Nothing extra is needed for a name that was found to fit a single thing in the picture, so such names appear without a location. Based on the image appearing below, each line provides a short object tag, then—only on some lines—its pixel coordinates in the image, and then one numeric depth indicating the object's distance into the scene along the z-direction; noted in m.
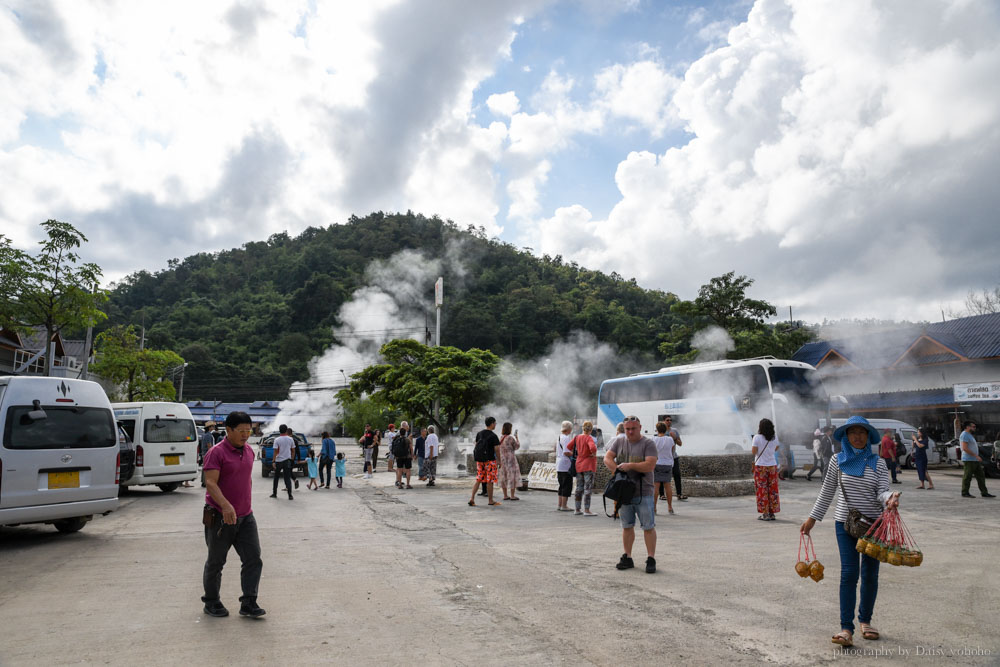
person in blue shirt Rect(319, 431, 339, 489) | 17.86
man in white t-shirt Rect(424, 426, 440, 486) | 17.92
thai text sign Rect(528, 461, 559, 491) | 16.11
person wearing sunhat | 4.32
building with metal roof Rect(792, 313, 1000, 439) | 26.97
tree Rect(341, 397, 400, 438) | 55.56
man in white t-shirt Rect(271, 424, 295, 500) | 14.22
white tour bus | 19.61
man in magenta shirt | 4.95
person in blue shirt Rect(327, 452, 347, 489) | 17.94
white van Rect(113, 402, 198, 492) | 14.52
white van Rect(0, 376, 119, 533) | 7.80
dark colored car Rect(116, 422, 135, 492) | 13.70
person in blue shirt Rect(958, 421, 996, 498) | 12.81
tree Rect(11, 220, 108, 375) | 18.11
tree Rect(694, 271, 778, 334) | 38.16
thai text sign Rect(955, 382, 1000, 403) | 23.78
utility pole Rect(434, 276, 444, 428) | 40.47
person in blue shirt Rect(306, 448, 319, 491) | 17.23
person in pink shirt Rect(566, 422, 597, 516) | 11.30
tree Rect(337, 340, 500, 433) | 30.25
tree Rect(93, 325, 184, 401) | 34.91
